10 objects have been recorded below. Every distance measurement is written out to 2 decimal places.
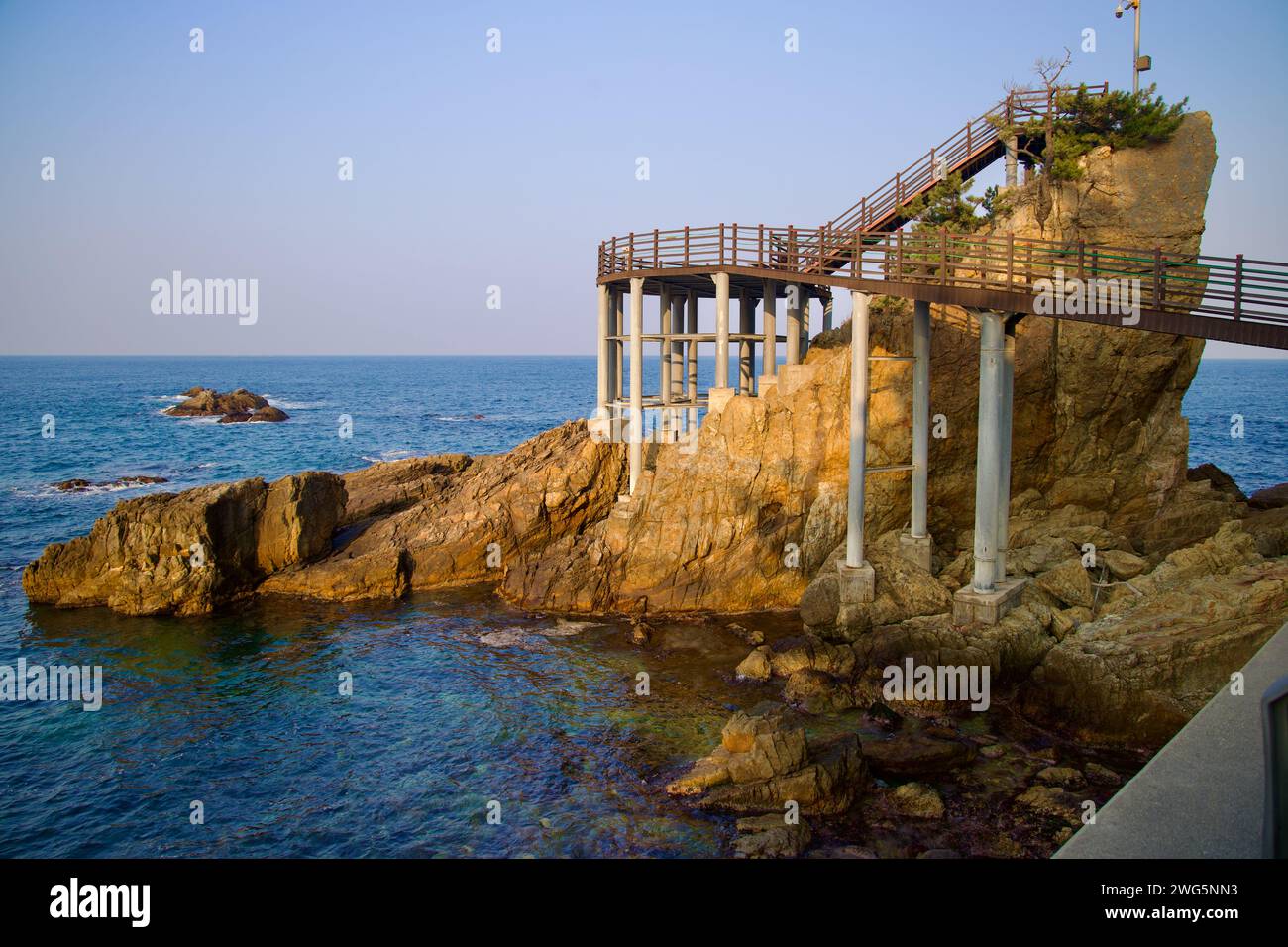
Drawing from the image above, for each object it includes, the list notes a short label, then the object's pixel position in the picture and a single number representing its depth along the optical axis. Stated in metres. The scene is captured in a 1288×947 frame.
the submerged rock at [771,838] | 14.08
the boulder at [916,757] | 16.53
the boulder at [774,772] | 15.43
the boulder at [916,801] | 15.13
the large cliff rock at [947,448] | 26.95
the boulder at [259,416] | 90.62
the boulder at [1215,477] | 31.24
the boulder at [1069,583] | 22.33
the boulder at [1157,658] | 17.20
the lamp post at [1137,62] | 27.73
